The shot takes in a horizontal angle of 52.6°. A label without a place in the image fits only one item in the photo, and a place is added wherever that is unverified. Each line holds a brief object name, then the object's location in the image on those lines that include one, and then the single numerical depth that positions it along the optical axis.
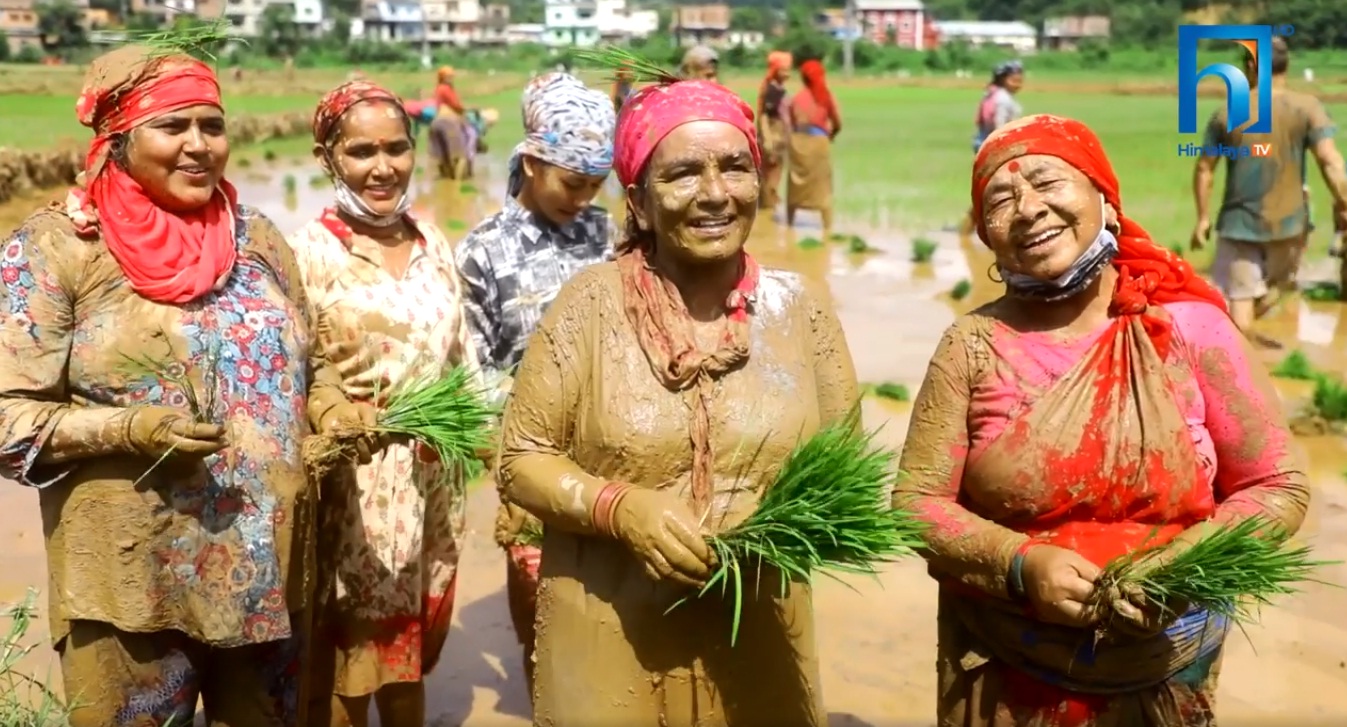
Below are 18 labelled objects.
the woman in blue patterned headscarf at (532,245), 4.39
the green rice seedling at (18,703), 2.78
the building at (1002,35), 88.06
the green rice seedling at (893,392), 8.62
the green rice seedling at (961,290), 12.08
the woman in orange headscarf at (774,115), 15.89
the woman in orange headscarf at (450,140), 22.78
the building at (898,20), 109.44
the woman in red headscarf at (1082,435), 2.90
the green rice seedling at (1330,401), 7.92
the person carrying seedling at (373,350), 4.07
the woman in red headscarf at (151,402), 3.20
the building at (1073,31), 79.25
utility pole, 62.28
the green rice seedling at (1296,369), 9.05
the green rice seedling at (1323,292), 11.68
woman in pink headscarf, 2.82
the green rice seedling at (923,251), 14.39
